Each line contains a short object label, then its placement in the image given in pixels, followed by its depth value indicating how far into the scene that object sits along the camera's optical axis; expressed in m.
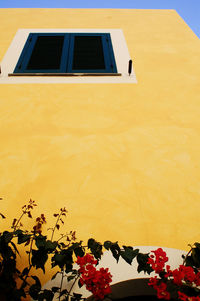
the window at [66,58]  3.26
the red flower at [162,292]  1.02
